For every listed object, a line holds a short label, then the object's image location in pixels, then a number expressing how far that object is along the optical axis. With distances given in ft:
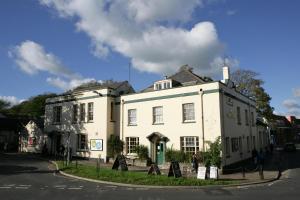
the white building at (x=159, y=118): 83.41
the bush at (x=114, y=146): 99.25
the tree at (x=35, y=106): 264.11
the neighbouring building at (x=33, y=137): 133.39
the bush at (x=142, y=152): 92.29
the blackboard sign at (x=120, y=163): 75.77
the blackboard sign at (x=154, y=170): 68.44
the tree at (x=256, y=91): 166.71
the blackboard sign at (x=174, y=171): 64.39
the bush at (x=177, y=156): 83.10
